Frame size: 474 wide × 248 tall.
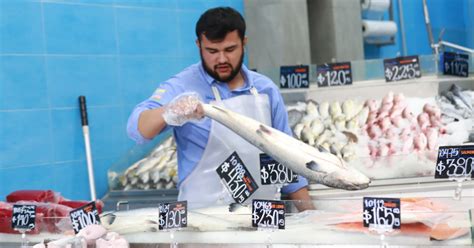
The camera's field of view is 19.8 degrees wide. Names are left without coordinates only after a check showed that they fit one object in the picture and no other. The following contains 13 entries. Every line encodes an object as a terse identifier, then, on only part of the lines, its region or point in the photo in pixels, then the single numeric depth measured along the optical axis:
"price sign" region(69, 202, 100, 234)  4.04
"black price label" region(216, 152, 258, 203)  4.71
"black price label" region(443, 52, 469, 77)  9.31
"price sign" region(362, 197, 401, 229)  3.26
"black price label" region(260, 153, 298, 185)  4.59
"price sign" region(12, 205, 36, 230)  4.24
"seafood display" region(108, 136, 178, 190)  8.78
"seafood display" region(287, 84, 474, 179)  8.20
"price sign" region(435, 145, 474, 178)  4.08
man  5.09
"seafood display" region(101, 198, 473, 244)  3.32
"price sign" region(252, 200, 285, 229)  3.52
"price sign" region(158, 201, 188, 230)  3.79
